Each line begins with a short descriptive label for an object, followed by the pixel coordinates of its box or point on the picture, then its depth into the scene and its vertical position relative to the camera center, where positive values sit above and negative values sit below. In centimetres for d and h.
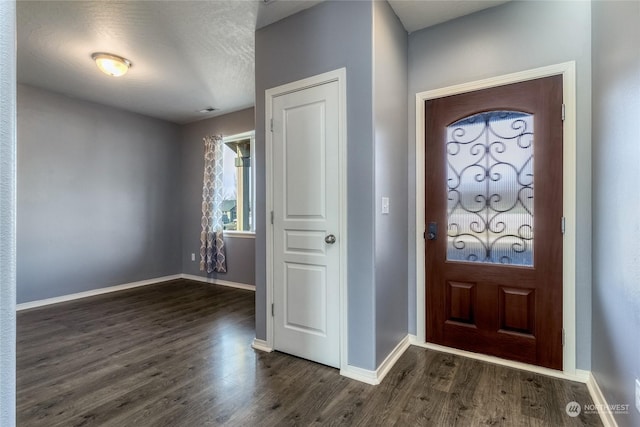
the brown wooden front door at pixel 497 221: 218 -9
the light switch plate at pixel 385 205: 223 +3
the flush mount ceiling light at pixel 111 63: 305 +150
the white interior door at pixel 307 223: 225 -10
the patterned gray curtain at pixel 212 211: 493 +0
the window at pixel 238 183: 491 +45
